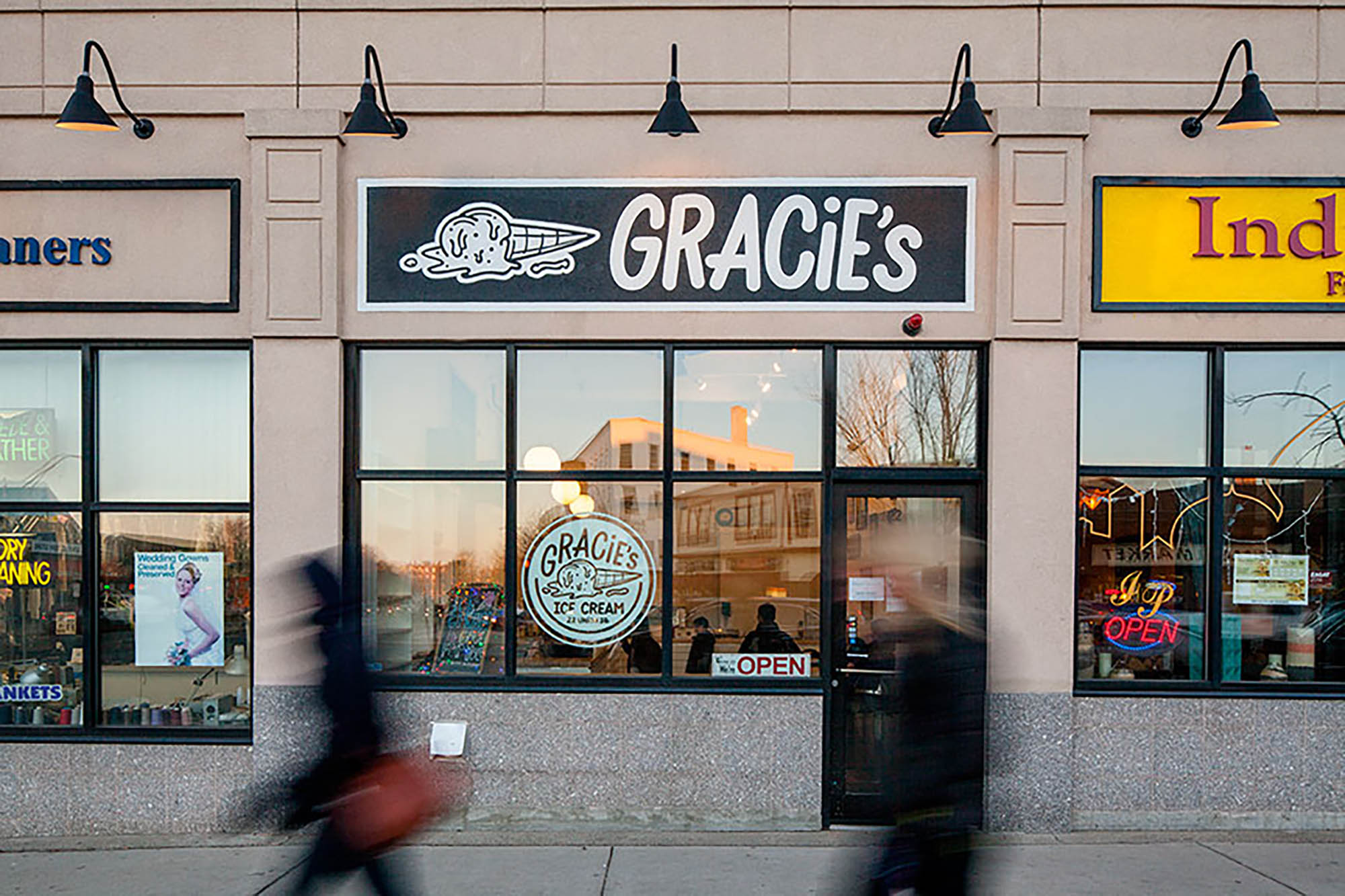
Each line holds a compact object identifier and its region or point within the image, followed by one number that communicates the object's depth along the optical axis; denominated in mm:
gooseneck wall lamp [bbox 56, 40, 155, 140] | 6492
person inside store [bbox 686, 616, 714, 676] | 7277
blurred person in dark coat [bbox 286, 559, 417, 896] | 4250
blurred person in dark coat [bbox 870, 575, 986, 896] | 3881
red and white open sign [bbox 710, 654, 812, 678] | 7254
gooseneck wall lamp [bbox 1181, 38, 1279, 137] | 6402
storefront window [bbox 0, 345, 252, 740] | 7348
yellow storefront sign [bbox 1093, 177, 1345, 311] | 7117
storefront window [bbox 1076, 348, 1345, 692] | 7230
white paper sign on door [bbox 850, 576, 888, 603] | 7242
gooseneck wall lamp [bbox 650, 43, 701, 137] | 6617
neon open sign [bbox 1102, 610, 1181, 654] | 7262
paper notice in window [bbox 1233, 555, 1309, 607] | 7246
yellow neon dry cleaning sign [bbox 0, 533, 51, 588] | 7387
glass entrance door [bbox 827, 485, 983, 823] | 7168
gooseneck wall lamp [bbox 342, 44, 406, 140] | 6664
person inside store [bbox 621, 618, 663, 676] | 7262
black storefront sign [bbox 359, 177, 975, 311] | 7156
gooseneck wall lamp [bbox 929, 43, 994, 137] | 6531
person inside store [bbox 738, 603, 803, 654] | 7273
